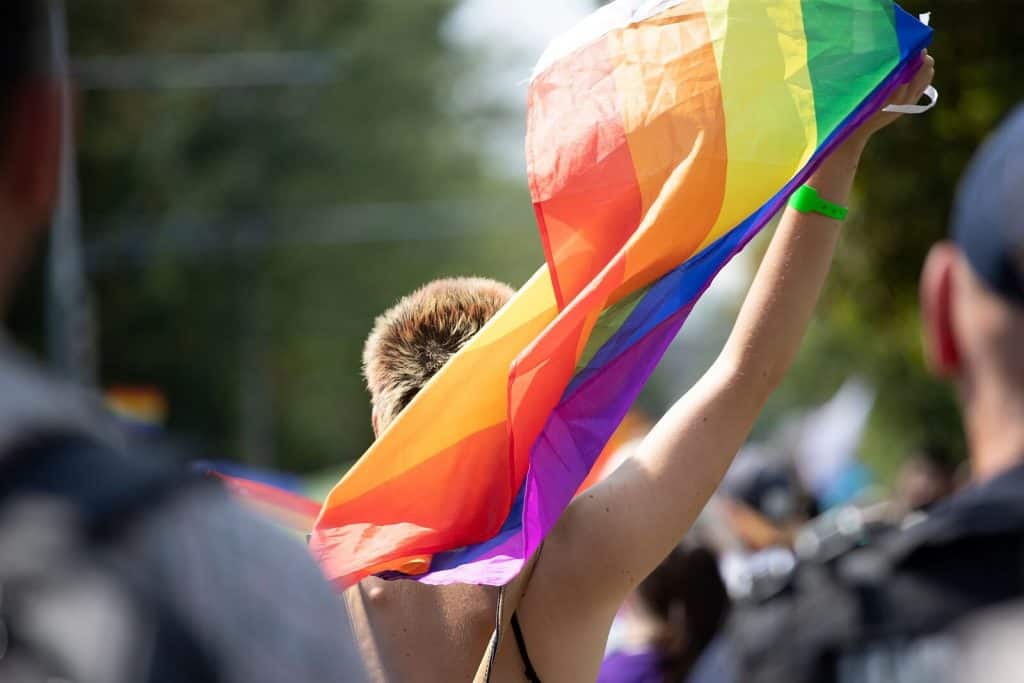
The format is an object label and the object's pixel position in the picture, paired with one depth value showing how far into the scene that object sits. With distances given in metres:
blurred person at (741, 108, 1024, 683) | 4.61
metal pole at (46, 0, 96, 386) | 22.30
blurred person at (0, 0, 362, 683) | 4.06
